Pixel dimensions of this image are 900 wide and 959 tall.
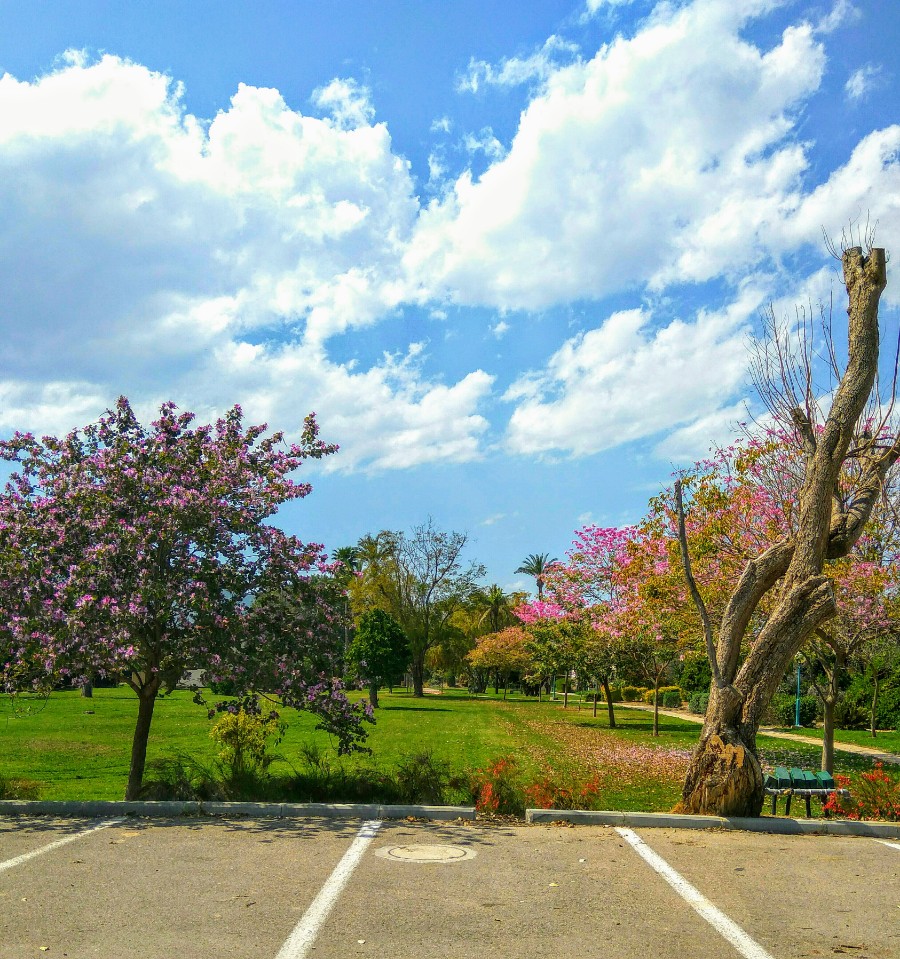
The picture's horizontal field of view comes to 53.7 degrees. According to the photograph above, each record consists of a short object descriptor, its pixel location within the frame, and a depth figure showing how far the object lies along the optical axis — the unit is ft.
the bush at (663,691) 164.93
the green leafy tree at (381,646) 151.02
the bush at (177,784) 32.91
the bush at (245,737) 36.11
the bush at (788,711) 107.34
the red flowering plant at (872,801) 32.09
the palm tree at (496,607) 265.13
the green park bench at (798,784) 33.99
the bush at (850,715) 101.96
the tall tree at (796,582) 32.14
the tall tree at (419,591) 187.62
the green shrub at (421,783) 33.76
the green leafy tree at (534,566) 279.08
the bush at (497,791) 32.68
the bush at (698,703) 129.34
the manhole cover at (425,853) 25.22
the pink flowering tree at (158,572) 30.83
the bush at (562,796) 32.35
